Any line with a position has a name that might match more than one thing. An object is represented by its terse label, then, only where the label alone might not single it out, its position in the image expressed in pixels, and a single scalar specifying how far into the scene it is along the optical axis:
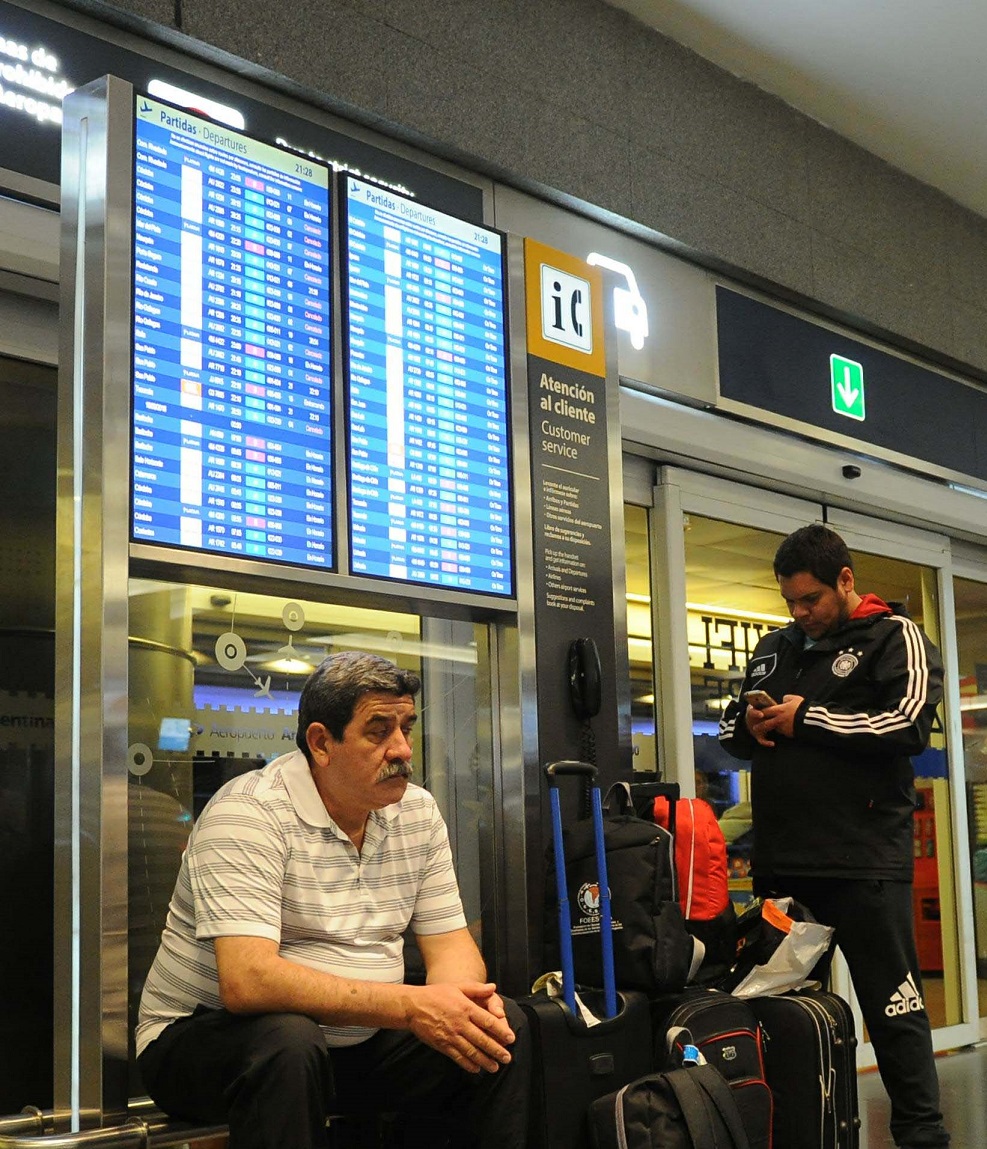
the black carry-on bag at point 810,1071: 3.26
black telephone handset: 3.60
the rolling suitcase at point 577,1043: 2.79
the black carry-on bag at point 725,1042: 3.02
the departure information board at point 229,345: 2.75
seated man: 2.38
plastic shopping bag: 3.44
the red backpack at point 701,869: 3.39
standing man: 3.55
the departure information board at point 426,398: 3.19
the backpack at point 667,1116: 2.73
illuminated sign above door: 5.42
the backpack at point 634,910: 3.11
